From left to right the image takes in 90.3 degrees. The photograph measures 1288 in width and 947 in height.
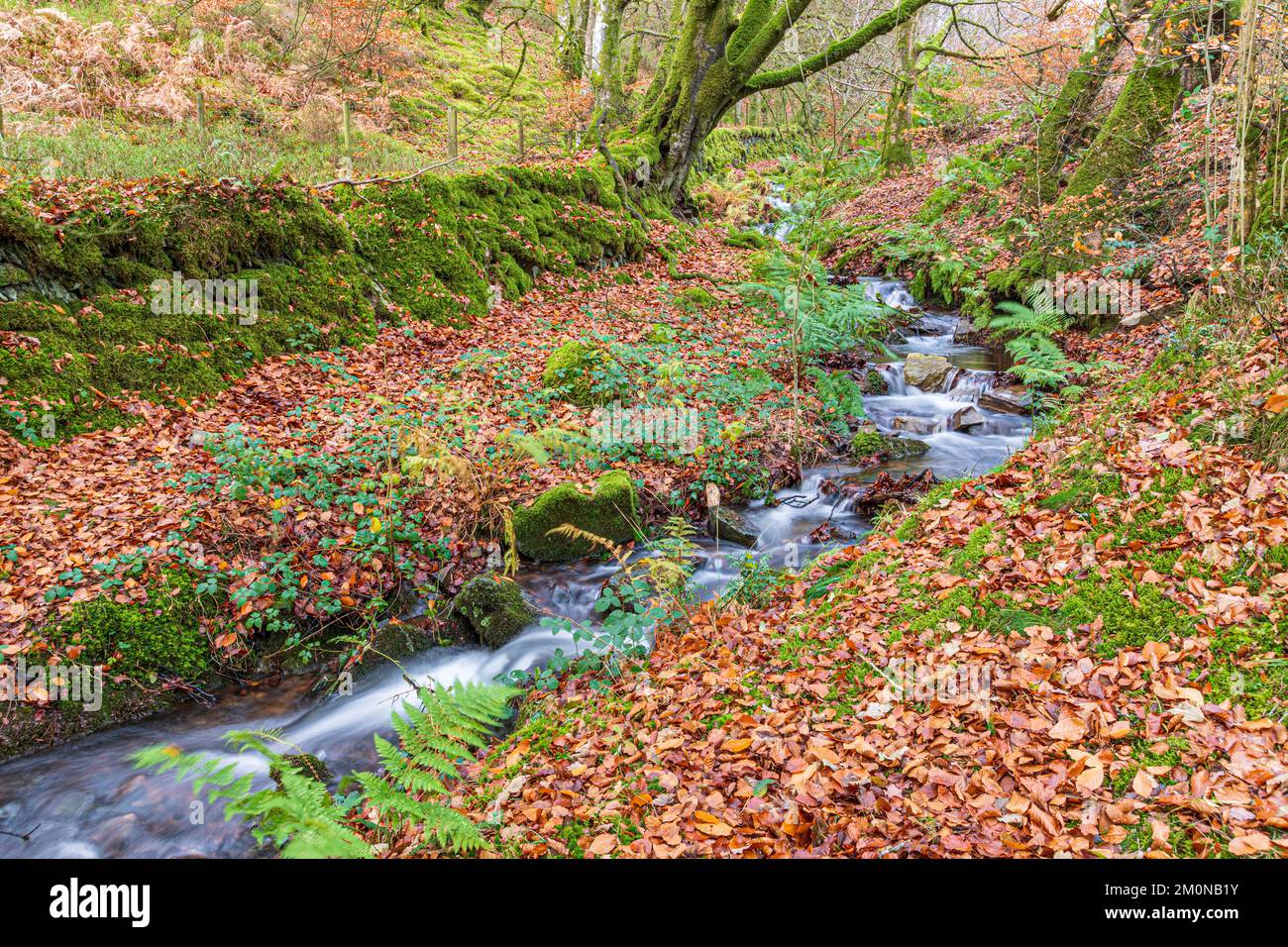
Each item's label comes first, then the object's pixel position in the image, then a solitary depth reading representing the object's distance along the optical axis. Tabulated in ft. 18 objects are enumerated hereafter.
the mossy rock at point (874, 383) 31.55
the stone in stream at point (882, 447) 25.48
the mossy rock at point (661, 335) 32.24
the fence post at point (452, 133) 45.08
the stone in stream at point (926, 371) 31.81
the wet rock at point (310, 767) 12.21
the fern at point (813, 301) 23.89
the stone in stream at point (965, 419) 27.78
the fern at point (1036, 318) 29.86
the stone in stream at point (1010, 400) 28.58
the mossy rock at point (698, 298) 38.37
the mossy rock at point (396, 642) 16.57
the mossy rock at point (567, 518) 20.38
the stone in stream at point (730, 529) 21.04
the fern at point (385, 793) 7.41
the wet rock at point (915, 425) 28.04
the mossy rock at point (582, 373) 25.89
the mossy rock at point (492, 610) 17.38
